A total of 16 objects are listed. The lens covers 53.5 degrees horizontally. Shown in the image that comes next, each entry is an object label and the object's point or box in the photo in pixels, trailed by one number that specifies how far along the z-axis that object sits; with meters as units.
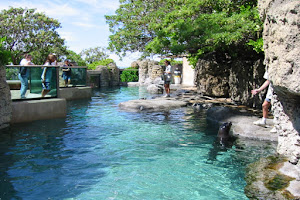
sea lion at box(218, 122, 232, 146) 7.53
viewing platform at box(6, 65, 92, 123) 9.30
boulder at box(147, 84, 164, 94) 21.24
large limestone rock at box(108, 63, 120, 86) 31.22
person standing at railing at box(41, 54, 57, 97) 10.00
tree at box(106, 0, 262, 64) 9.53
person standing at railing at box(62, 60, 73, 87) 15.15
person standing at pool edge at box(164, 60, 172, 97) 14.87
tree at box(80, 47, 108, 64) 49.88
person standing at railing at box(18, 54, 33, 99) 9.52
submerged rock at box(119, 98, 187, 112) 12.16
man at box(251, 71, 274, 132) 7.48
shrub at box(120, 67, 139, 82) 32.81
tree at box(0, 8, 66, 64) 31.06
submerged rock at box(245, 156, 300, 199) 4.20
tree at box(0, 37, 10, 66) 8.34
